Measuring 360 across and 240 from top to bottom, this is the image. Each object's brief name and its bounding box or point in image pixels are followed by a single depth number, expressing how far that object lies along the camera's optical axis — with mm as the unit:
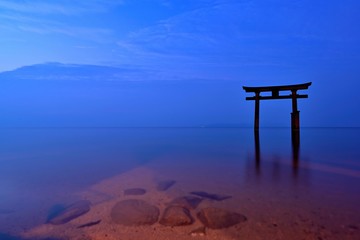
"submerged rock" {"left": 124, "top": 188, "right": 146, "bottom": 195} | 6458
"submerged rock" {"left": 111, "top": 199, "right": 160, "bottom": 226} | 4473
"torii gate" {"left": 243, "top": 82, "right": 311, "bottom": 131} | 17031
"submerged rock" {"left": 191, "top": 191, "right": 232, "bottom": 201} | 5898
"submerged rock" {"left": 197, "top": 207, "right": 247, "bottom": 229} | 4235
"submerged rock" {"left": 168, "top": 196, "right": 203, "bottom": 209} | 5328
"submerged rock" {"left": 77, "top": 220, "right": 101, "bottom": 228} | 4332
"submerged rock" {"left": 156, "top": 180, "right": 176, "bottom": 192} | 6977
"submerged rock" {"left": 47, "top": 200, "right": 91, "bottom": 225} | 4602
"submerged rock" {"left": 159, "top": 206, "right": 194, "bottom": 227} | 4341
